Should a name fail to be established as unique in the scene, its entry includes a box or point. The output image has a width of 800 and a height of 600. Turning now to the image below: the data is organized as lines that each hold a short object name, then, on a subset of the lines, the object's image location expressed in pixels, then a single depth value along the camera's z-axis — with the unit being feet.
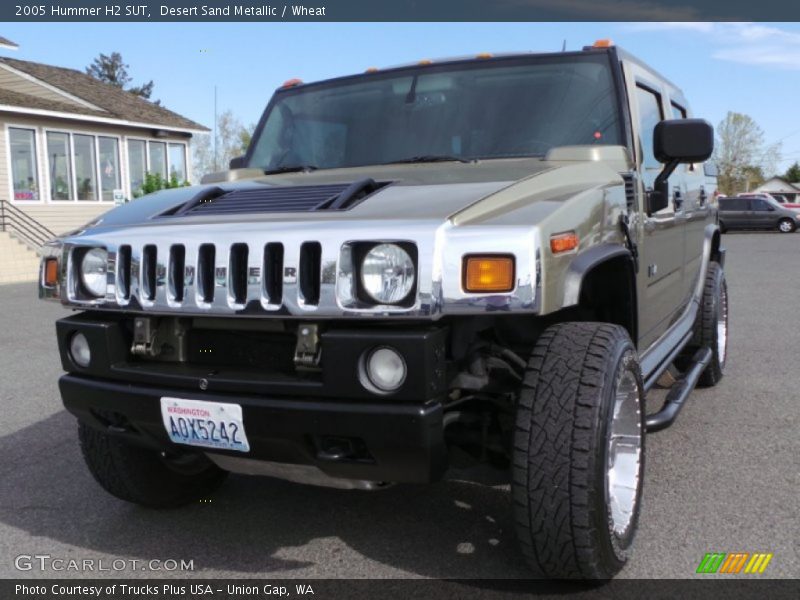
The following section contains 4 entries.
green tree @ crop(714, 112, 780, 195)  257.55
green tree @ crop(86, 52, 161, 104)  219.41
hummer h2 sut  7.95
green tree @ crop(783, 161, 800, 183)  305.88
